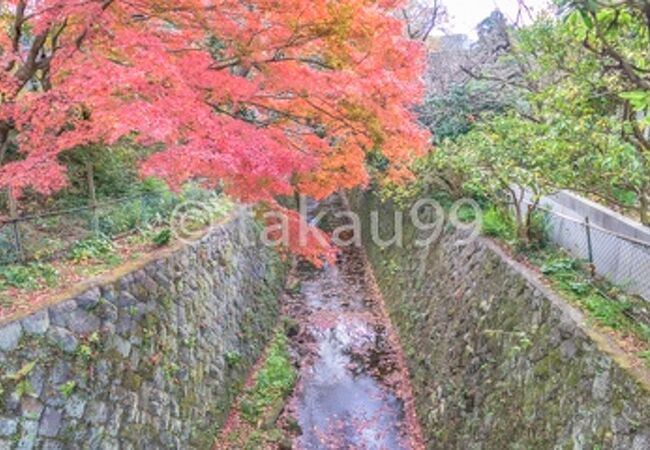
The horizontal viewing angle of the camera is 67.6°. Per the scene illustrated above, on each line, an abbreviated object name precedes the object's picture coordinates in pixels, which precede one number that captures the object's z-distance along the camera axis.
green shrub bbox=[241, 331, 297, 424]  9.13
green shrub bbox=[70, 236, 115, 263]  6.83
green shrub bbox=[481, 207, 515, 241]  9.12
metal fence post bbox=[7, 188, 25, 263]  6.25
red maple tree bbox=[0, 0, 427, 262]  5.79
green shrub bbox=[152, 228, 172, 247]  8.16
